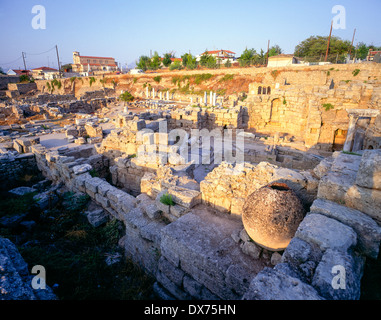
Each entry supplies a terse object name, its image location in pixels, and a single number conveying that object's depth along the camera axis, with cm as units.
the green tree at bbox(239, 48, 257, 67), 4410
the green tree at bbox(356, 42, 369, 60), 3028
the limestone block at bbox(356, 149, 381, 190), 244
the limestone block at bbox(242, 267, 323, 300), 178
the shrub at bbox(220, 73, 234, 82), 3447
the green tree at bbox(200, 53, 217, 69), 4700
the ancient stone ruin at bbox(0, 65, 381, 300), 232
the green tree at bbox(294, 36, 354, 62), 3671
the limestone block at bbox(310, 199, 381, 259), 237
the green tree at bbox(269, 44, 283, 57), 4553
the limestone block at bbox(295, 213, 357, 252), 227
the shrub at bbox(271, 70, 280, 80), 2973
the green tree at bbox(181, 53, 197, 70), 4892
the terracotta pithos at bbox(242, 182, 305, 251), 281
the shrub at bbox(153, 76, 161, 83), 4316
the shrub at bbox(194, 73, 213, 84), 3701
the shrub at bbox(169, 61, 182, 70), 4584
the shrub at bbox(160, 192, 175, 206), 440
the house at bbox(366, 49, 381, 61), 2862
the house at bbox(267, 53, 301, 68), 3328
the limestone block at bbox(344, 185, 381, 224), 254
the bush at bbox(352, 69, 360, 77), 2191
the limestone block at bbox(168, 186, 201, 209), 425
